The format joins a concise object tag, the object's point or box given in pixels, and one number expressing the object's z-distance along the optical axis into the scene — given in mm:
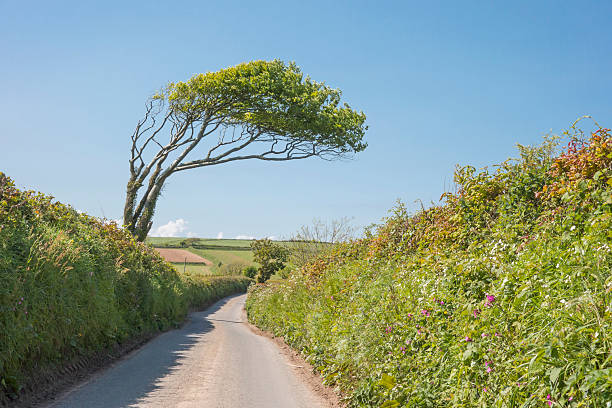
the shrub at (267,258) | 53156
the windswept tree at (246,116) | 23984
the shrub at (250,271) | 70125
